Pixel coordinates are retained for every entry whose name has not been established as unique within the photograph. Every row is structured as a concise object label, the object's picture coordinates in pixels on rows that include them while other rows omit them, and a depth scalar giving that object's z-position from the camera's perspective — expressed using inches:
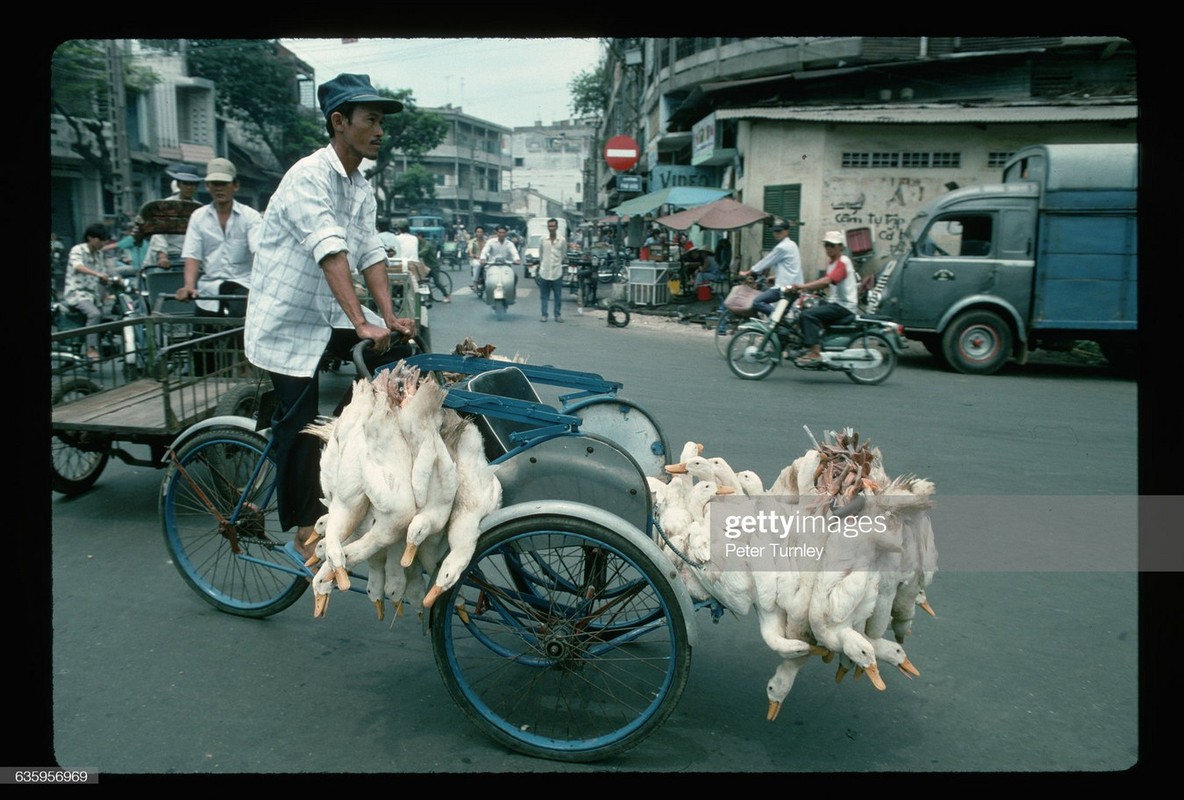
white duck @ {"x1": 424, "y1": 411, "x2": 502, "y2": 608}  92.1
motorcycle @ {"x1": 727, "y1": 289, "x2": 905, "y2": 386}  370.0
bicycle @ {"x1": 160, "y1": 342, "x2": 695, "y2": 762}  93.2
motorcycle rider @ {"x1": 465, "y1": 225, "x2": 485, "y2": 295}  812.6
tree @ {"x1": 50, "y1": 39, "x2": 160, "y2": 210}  540.1
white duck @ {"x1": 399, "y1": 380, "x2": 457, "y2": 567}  92.4
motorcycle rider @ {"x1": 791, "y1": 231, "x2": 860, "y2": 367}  375.6
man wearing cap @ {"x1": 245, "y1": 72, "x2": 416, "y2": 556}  115.1
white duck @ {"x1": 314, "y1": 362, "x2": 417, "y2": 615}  91.4
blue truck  385.7
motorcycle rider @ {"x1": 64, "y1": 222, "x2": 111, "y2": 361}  350.0
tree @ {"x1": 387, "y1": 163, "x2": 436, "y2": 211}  1947.6
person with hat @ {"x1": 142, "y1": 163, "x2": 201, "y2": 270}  271.1
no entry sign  709.9
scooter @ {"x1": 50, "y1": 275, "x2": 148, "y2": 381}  189.5
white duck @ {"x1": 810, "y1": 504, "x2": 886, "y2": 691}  86.1
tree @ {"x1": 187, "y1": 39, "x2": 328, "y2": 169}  1247.5
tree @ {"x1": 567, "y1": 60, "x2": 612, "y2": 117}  2142.7
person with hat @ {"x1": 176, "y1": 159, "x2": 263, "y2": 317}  214.4
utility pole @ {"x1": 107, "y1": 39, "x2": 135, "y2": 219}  508.4
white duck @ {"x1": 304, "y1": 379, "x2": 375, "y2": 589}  93.0
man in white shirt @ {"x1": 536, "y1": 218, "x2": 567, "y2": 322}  567.5
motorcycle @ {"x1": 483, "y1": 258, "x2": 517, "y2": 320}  596.1
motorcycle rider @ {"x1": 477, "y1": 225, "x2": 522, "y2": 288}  620.4
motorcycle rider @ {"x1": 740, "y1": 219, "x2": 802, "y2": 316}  425.4
